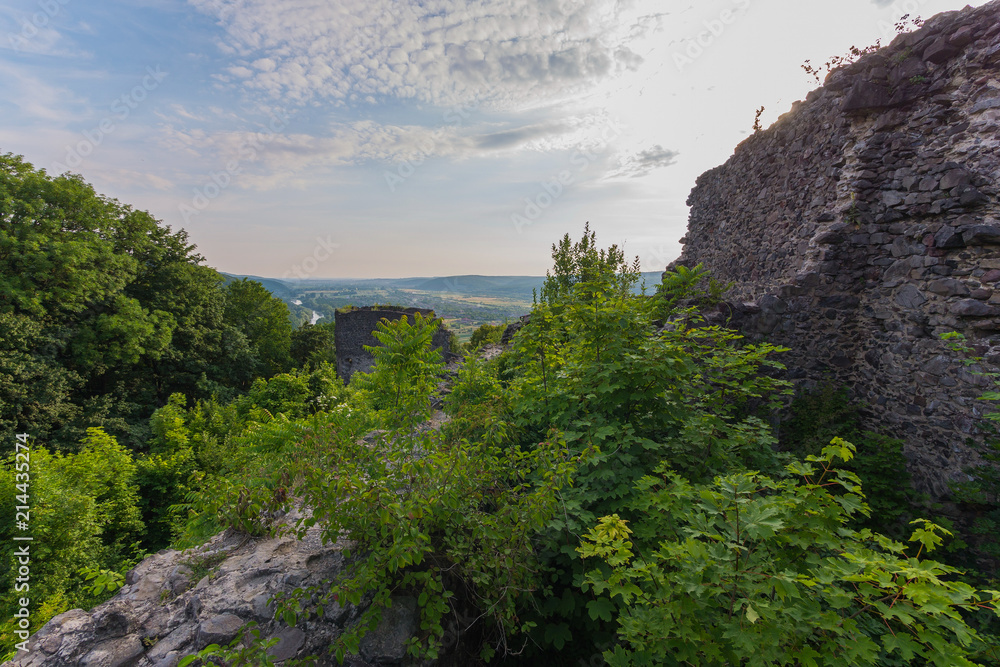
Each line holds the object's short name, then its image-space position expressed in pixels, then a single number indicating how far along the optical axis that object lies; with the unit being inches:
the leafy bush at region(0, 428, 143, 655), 275.9
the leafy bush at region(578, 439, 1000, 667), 60.3
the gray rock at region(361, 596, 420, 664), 93.2
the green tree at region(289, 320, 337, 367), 1138.7
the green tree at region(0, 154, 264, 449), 538.3
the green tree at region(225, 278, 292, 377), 1066.1
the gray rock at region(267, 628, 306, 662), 91.2
